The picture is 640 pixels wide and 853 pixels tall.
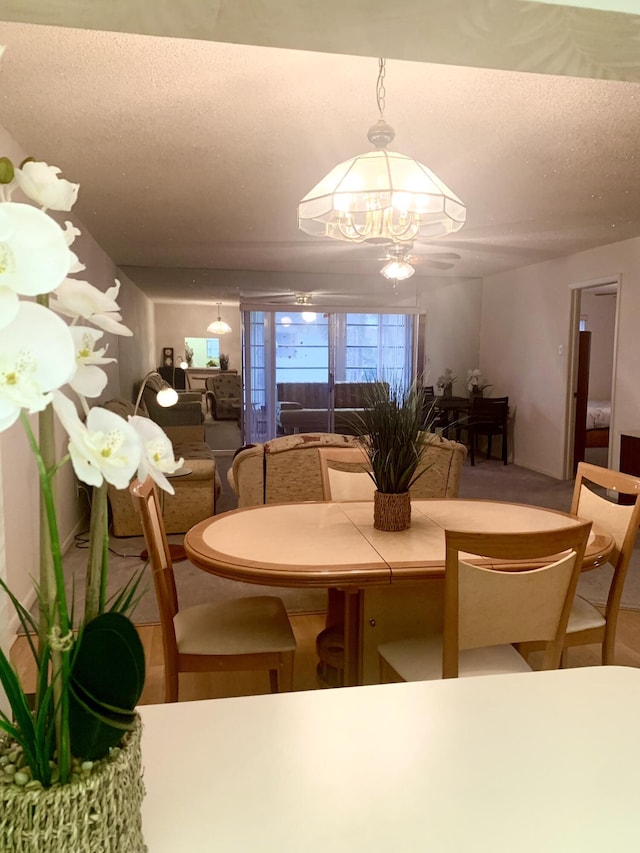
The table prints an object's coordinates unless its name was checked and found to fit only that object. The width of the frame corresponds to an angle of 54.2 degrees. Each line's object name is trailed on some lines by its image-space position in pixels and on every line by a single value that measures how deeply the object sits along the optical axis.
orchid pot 0.51
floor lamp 3.00
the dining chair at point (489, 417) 7.33
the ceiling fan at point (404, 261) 4.05
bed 7.92
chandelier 2.34
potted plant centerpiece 2.04
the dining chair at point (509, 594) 1.53
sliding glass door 8.38
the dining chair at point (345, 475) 2.85
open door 6.69
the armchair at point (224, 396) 11.55
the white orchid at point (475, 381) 8.06
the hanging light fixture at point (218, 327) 11.87
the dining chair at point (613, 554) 2.13
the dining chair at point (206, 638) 1.94
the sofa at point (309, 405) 8.40
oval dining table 1.79
